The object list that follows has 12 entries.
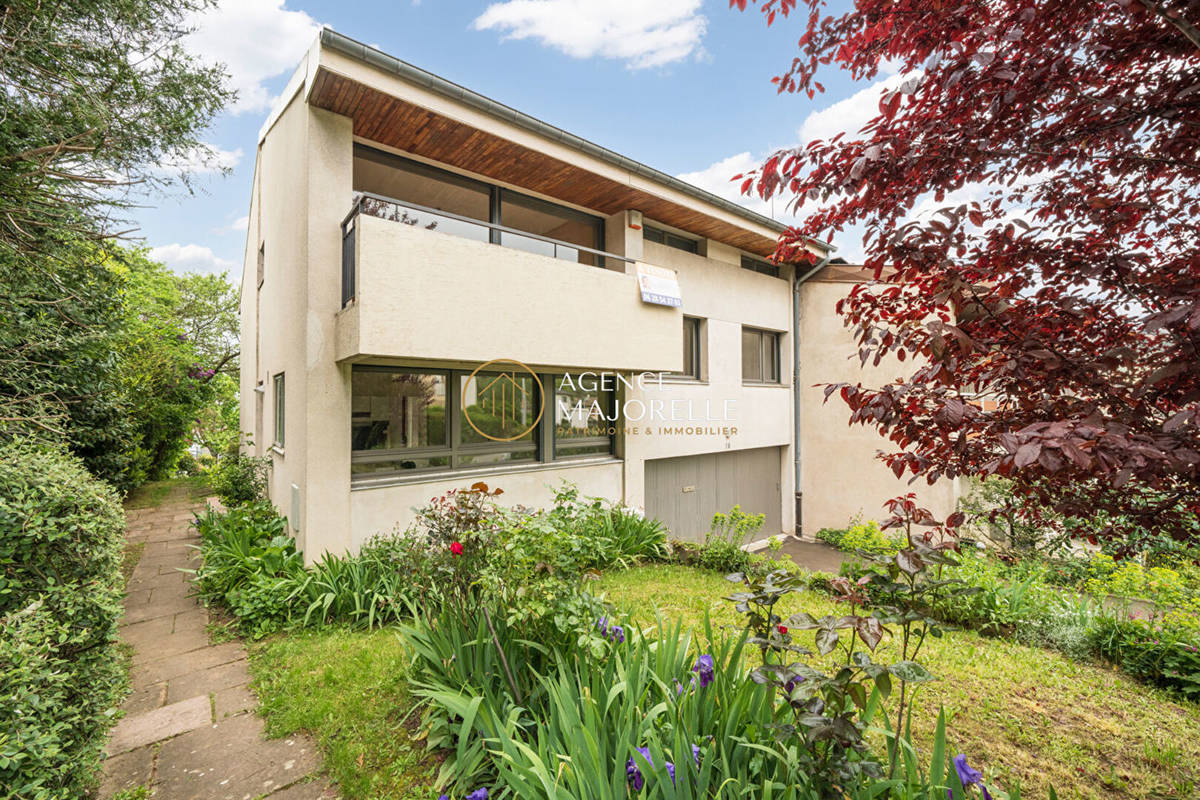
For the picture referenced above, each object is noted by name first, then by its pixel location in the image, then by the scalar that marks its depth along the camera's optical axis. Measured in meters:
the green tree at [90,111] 4.90
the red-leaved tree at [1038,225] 1.87
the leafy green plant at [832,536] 11.38
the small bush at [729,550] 7.06
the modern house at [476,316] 5.68
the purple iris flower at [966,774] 1.68
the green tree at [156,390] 12.34
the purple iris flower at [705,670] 2.44
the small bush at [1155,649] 3.86
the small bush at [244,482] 8.91
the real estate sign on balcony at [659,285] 7.84
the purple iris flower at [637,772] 1.98
